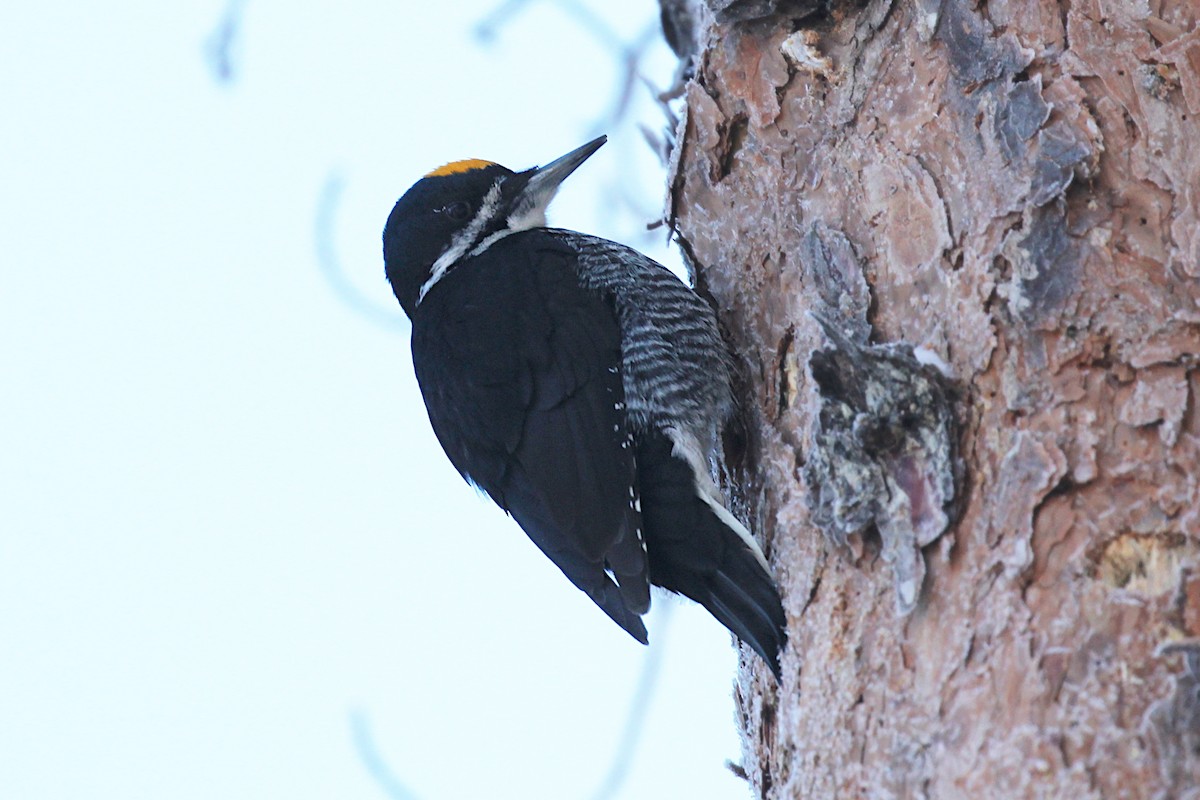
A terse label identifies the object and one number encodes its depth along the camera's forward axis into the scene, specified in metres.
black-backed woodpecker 5.63
